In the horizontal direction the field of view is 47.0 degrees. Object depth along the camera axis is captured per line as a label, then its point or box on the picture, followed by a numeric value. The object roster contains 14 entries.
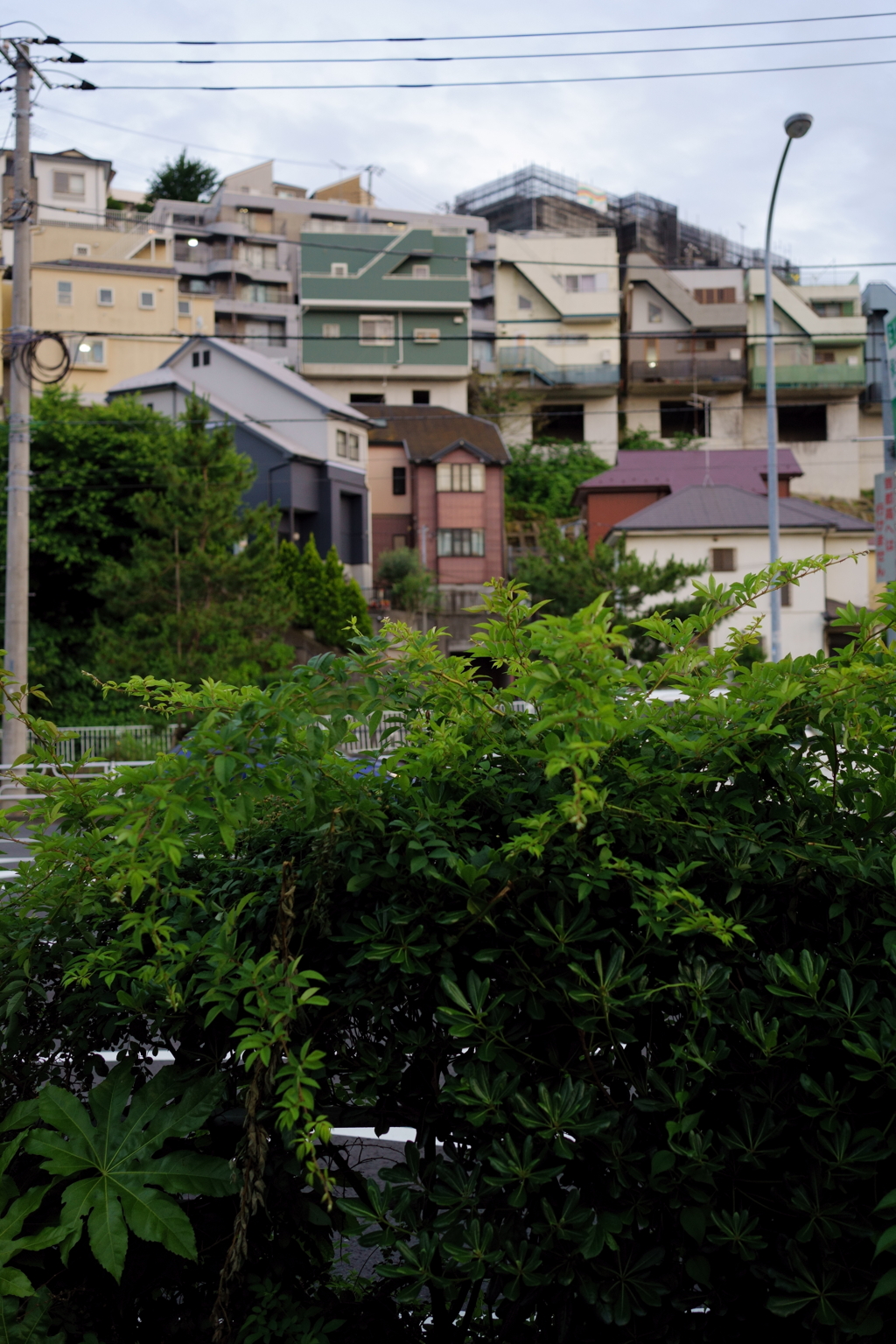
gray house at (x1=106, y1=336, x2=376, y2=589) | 46.72
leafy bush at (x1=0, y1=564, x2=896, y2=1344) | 2.05
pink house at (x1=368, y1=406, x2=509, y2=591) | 54.56
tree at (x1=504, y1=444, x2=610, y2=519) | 63.16
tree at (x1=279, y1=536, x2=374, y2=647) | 39.34
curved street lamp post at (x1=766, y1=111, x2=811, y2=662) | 20.52
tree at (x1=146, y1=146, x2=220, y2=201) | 85.62
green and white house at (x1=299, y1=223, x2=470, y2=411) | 65.38
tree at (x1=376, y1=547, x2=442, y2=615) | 47.78
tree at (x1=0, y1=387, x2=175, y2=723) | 31.00
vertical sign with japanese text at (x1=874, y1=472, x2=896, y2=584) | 11.80
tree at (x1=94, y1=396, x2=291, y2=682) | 24.59
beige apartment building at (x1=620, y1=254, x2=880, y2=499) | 71.00
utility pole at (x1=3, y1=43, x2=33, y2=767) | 16.97
